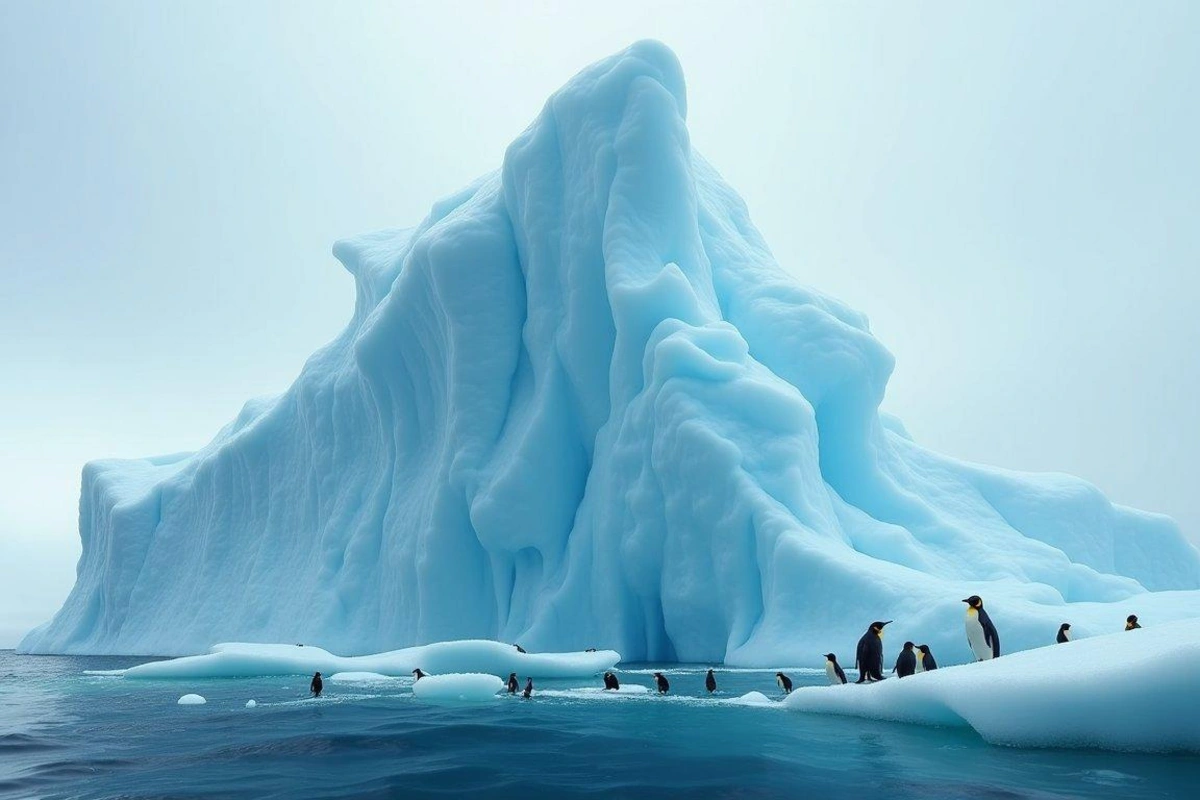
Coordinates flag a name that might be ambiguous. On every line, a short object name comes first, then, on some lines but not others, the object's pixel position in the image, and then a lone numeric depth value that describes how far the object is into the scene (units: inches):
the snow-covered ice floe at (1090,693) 258.1
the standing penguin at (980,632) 487.5
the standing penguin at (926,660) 490.7
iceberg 769.6
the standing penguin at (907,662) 447.8
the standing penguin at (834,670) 504.4
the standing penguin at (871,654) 475.8
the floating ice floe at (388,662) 621.3
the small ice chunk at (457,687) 498.0
